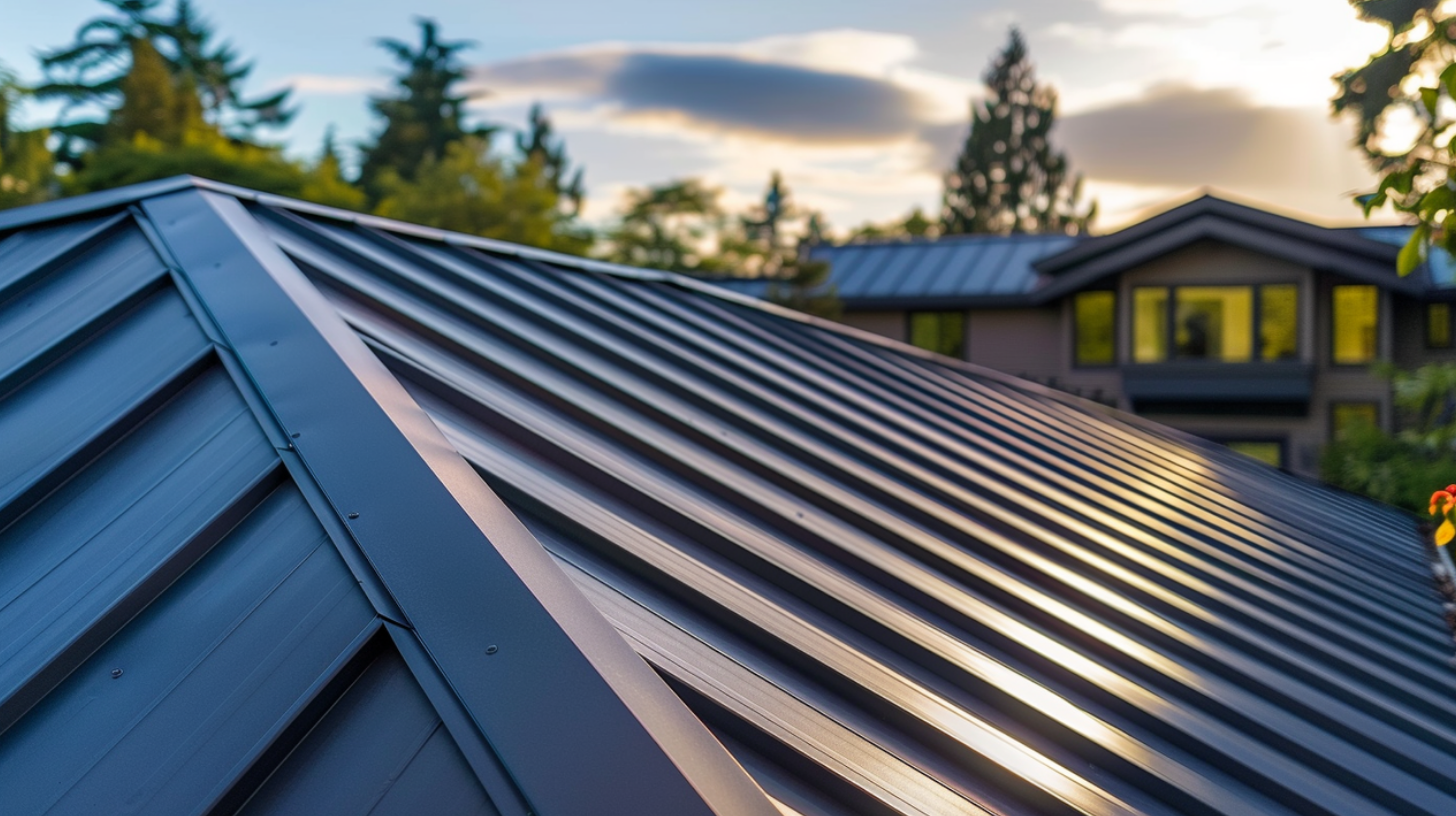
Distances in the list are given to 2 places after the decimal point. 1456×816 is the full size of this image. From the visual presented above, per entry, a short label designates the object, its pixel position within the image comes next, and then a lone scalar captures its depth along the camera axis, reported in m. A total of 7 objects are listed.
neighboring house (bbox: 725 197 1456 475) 24.36
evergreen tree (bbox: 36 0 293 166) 50.72
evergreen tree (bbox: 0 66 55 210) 35.16
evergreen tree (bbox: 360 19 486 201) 54.81
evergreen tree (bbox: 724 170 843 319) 28.22
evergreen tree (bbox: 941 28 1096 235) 68.06
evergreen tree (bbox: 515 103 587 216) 76.44
